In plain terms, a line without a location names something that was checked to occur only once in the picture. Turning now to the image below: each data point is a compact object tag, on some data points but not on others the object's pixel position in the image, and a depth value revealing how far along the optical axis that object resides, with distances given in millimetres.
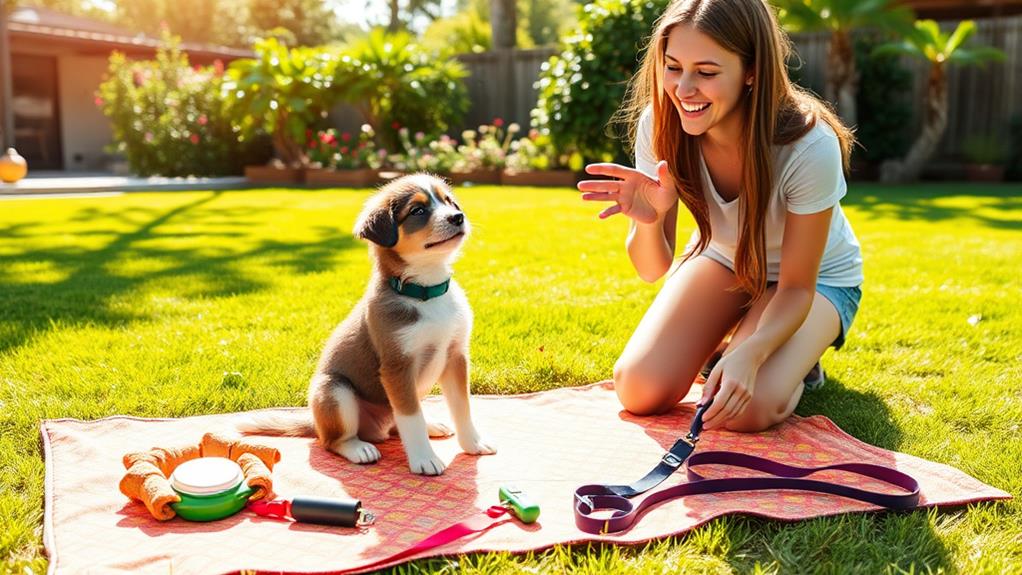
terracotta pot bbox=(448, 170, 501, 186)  14375
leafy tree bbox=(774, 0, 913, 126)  13773
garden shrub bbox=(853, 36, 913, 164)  14258
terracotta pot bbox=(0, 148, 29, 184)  13680
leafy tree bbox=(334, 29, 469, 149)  15273
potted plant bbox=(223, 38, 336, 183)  14883
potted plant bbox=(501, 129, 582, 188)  13773
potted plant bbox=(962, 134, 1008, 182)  14055
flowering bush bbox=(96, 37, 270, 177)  16078
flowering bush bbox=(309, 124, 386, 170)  14734
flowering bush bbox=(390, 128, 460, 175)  14125
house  20250
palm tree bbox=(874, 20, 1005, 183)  13414
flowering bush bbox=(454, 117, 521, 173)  14562
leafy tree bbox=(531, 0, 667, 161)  13172
